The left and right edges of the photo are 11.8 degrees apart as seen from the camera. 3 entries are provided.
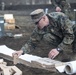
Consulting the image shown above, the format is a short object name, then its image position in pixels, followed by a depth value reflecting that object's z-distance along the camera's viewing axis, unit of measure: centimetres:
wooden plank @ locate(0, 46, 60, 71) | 715
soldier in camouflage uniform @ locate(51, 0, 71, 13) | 1231
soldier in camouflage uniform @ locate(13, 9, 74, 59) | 675
